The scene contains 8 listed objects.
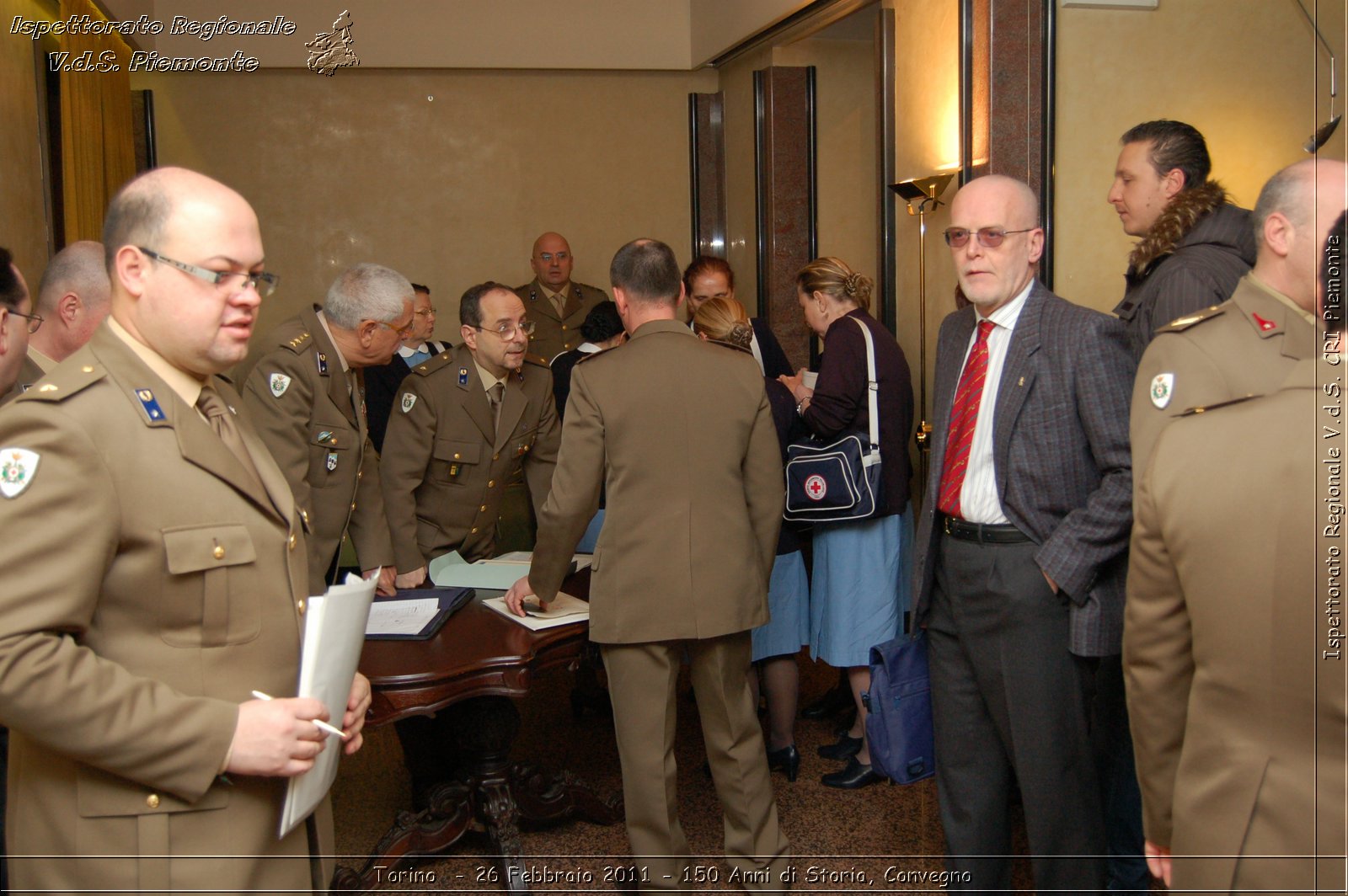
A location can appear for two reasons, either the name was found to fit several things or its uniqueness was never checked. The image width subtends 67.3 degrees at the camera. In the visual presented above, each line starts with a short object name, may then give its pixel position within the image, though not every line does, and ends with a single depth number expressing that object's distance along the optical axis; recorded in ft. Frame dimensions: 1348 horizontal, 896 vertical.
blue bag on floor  8.93
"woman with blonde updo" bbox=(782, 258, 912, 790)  12.10
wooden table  8.25
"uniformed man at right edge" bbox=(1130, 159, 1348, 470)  5.53
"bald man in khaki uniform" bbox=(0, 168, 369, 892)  4.23
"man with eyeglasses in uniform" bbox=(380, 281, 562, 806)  11.55
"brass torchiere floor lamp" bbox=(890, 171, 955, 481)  15.33
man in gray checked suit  7.61
